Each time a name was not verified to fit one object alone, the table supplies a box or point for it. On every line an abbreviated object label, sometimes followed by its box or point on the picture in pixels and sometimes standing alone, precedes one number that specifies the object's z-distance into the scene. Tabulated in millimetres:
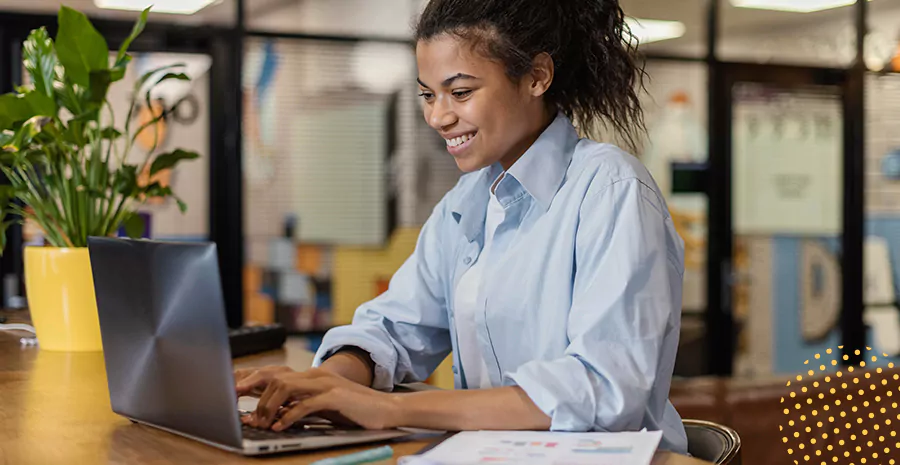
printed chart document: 1031
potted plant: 1981
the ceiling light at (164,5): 4570
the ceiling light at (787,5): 5742
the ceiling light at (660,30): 5535
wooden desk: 1124
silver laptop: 1061
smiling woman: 1204
